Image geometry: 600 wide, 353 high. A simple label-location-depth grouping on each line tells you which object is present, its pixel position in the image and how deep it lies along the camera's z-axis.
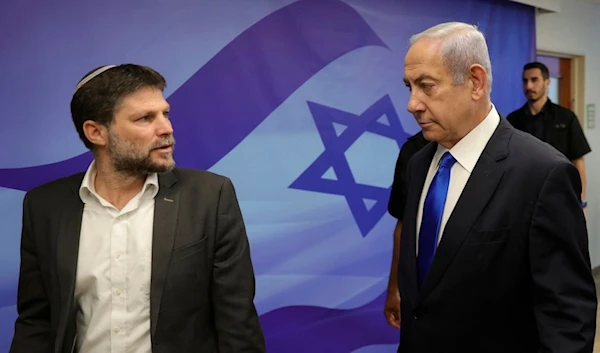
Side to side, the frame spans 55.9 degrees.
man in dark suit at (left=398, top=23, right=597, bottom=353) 1.21
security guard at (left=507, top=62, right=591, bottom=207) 4.04
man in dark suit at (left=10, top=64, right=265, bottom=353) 1.43
